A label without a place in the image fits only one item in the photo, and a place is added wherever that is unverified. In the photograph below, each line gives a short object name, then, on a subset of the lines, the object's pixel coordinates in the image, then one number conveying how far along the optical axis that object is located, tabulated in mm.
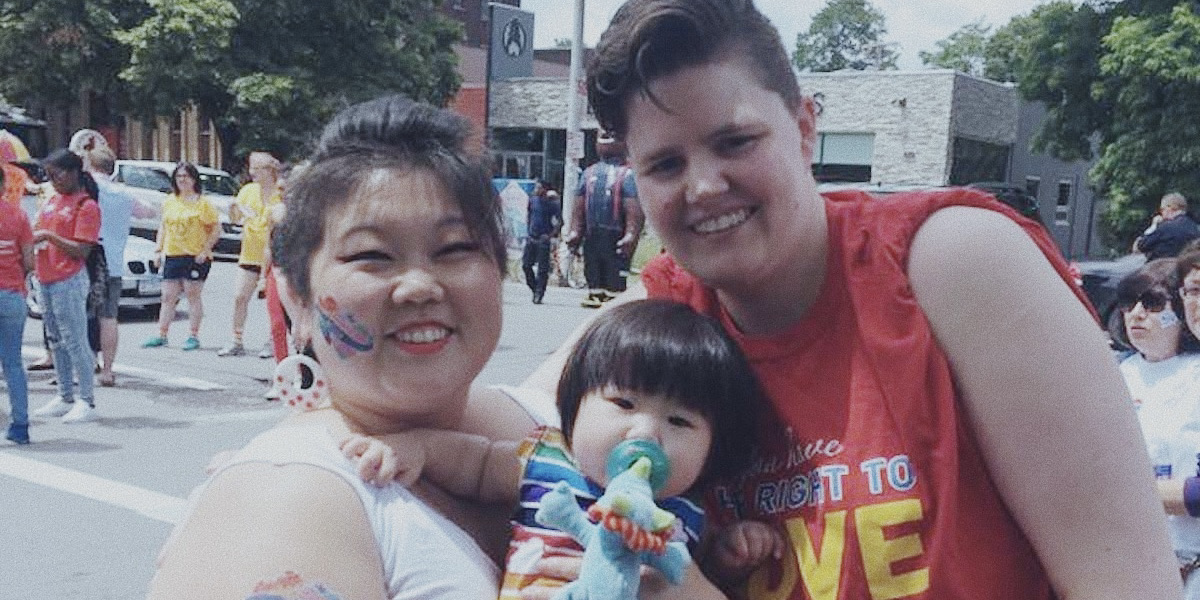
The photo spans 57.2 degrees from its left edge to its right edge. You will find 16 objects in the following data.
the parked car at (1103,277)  11359
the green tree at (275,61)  25359
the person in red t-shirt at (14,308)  7020
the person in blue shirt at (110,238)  8797
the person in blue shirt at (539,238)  15492
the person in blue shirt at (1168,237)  9203
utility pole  17734
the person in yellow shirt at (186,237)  10125
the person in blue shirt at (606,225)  9180
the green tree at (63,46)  26125
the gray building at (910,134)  26469
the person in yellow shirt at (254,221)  9383
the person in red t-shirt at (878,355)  1509
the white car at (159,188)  19094
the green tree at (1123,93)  20281
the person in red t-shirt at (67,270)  7633
